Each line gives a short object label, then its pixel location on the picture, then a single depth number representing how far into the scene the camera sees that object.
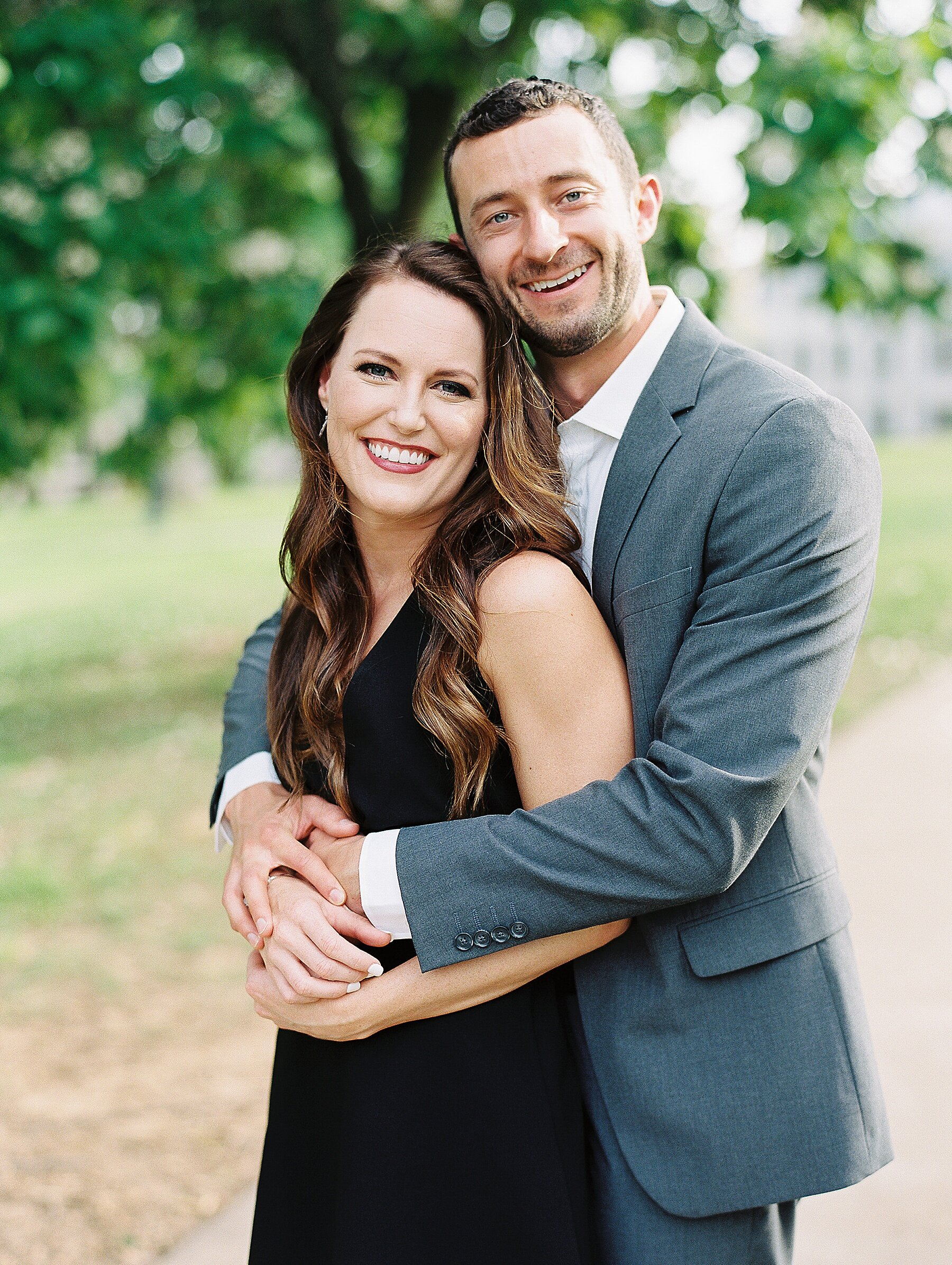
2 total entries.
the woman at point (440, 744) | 1.87
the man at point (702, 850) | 1.70
